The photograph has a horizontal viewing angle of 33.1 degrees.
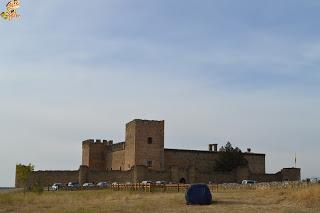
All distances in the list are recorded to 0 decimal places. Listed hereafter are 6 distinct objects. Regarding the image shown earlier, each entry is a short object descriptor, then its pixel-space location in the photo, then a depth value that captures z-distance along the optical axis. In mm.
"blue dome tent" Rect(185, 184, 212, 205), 28359
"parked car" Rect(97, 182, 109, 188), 57031
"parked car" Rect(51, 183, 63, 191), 54438
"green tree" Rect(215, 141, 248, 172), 72875
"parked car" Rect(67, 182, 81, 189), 55622
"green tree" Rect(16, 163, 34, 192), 61438
